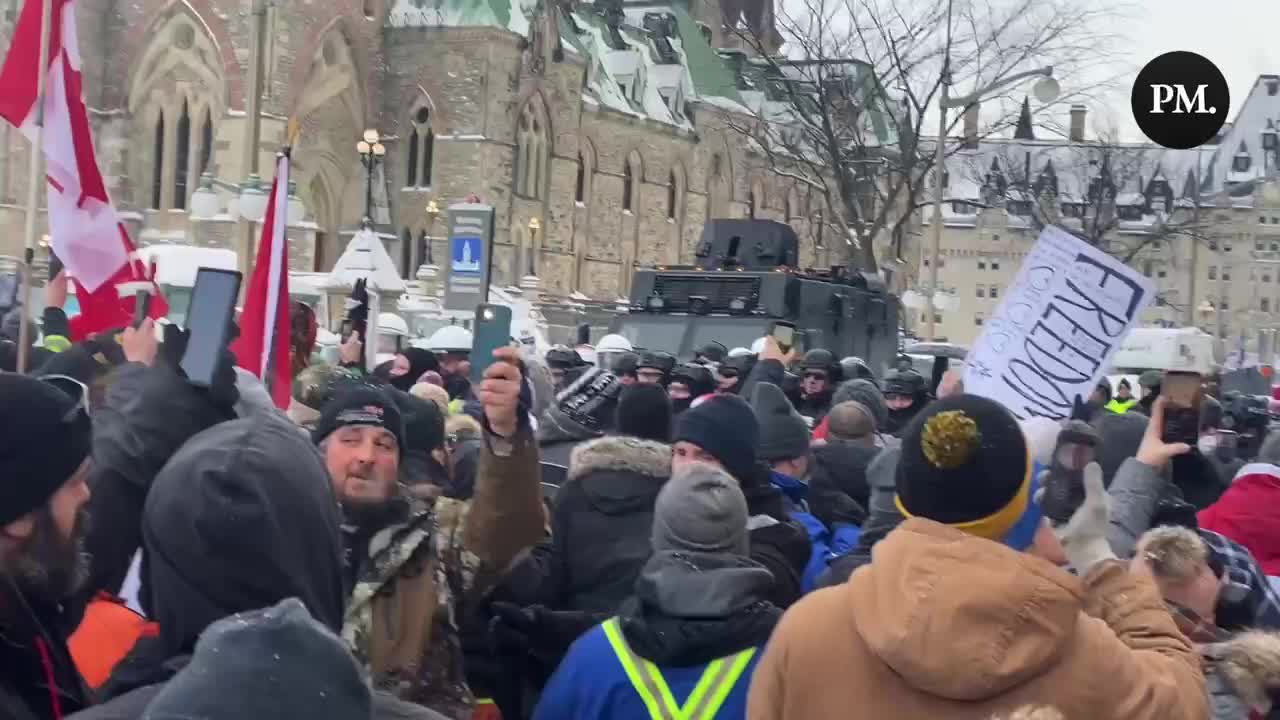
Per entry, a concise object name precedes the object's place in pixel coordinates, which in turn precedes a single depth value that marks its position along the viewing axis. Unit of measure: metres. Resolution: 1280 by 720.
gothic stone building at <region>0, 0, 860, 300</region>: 43.12
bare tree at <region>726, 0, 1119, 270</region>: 26.48
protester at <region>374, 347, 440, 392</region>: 9.89
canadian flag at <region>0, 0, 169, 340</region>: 6.71
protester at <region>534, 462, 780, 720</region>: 3.56
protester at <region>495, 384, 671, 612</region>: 4.40
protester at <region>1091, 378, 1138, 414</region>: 12.30
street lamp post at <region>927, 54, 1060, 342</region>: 25.62
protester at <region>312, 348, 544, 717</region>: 3.57
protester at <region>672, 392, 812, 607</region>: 4.68
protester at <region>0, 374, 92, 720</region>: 2.64
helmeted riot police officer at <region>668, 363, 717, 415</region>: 10.23
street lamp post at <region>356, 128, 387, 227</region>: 29.36
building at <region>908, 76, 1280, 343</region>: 89.56
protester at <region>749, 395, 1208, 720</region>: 2.66
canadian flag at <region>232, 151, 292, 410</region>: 6.23
